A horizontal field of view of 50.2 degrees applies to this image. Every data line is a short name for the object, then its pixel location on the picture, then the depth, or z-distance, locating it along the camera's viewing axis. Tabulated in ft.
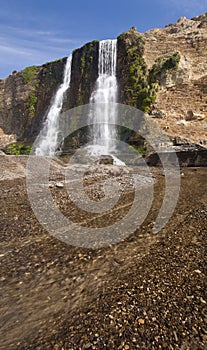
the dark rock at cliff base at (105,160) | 71.26
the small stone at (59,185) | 37.40
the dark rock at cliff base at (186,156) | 61.21
